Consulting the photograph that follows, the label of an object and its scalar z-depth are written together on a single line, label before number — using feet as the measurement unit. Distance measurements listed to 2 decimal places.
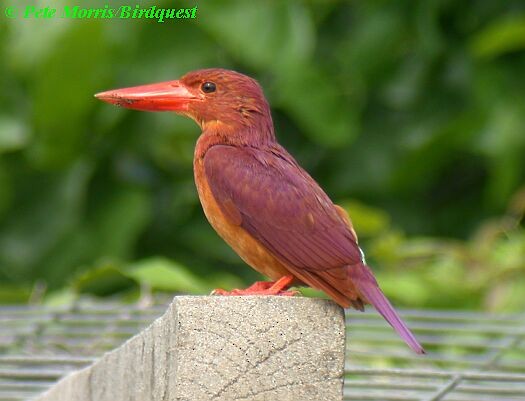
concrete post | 15.31
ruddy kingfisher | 17.90
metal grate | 22.90
